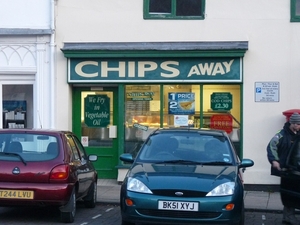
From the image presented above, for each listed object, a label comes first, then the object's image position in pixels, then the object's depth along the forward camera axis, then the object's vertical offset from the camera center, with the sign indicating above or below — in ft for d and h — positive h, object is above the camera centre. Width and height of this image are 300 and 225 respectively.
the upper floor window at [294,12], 49.85 +7.14
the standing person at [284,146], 34.99 -2.16
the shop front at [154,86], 50.34 +1.54
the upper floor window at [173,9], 51.11 +7.54
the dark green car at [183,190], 29.81 -3.89
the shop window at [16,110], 53.72 -0.40
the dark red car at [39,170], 32.58 -3.28
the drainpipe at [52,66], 51.55 +3.05
